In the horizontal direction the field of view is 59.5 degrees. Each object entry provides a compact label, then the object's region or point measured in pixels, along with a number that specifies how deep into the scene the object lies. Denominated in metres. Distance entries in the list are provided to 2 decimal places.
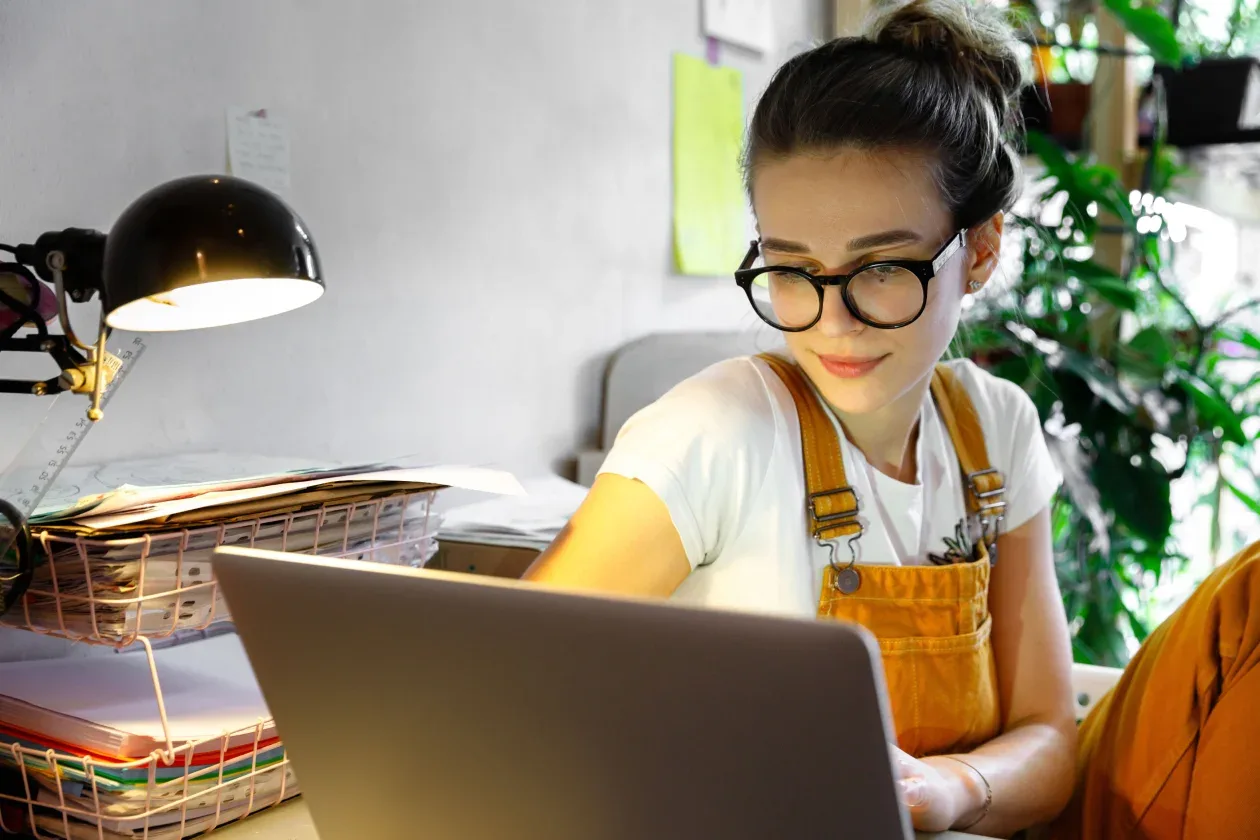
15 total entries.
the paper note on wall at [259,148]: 1.14
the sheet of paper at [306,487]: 0.77
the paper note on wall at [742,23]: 1.93
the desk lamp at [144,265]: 0.67
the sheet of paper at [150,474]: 0.82
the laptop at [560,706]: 0.45
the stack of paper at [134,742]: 0.78
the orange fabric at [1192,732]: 0.80
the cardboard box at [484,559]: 1.17
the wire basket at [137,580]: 0.79
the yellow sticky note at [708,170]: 1.88
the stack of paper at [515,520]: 1.19
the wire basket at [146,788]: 0.78
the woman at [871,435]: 0.91
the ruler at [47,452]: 0.77
